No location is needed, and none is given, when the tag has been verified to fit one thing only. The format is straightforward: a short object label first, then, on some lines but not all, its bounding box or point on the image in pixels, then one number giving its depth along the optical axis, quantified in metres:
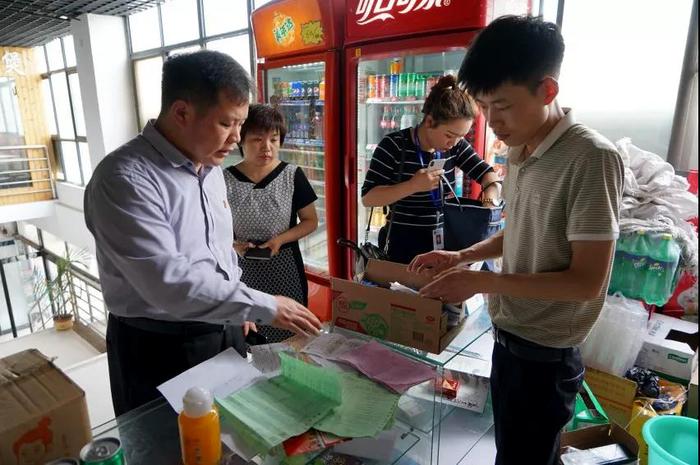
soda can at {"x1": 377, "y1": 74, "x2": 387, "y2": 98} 3.22
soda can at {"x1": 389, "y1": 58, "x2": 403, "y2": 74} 3.30
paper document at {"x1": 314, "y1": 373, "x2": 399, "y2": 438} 1.01
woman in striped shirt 2.08
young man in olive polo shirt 1.06
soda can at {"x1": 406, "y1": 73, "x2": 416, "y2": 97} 3.05
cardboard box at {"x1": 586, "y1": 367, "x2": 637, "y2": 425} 2.17
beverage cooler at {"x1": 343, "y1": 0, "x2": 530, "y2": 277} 2.44
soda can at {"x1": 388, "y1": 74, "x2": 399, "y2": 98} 3.12
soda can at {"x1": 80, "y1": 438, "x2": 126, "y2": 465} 0.76
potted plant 6.38
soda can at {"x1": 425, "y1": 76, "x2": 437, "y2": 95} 2.98
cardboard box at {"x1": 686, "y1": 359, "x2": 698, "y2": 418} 2.12
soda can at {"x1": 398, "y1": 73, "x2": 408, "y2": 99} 3.08
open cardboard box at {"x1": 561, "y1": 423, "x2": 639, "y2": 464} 1.79
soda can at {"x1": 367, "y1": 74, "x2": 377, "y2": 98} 3.26
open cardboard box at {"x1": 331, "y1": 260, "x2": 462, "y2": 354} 1.30
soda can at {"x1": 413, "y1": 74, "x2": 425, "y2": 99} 3.02
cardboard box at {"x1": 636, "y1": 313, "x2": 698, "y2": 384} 2.23
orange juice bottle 0.86
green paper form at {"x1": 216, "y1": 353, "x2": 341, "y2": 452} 1.00
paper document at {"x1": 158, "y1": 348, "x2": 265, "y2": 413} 1.15
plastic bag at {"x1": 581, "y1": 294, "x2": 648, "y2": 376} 2.25
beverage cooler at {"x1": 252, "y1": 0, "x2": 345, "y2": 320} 3.08
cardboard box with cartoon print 0.82
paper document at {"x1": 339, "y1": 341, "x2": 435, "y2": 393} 1.17
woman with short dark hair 2.26
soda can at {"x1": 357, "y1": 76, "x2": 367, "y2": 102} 3.12
